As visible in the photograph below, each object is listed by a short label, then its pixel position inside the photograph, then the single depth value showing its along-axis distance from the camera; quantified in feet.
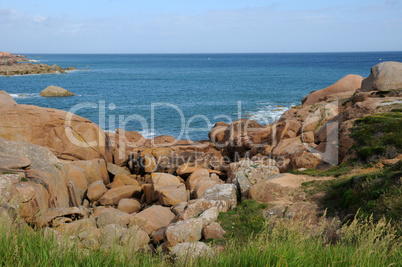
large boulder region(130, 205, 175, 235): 42.57
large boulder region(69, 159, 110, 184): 64.45
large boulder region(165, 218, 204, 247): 36.01
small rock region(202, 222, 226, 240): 37.27
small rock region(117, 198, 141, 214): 53.06
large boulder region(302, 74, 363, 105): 100.78
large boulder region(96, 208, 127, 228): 39.91
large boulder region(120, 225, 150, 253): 36.70
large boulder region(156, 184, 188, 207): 51.13
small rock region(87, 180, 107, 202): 58.18
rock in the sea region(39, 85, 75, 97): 183.62
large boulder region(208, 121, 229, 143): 96.07
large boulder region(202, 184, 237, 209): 45.55
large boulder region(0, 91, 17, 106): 69.08
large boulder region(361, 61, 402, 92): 77.15
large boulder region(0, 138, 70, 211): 39.24
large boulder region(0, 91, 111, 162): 64.75
